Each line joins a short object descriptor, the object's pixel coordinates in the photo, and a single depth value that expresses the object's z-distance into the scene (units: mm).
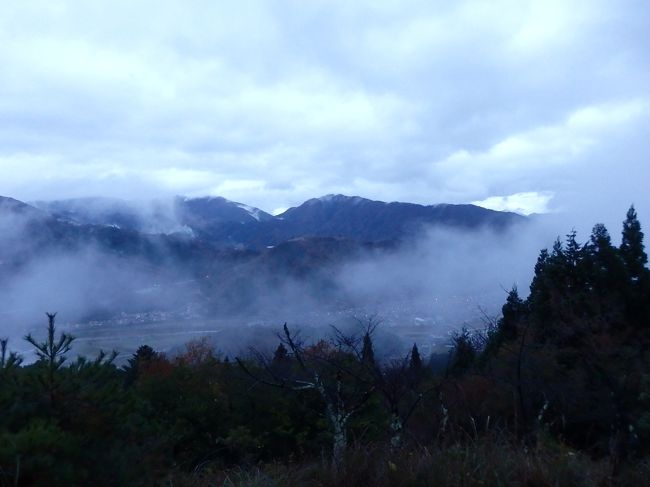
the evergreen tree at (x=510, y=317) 23641
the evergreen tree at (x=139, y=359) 21844
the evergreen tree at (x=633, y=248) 23125
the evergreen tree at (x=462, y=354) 22906
